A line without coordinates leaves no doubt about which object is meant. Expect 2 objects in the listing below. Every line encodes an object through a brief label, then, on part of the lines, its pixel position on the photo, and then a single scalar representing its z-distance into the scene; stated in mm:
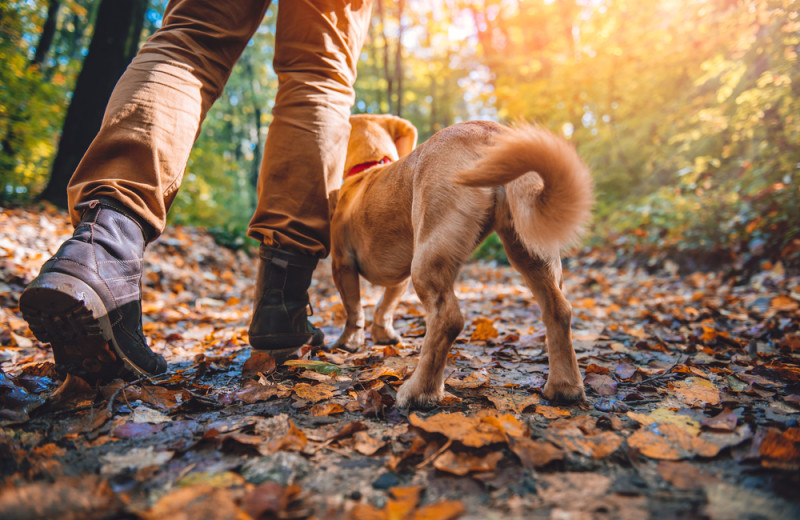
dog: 711
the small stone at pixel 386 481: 560
